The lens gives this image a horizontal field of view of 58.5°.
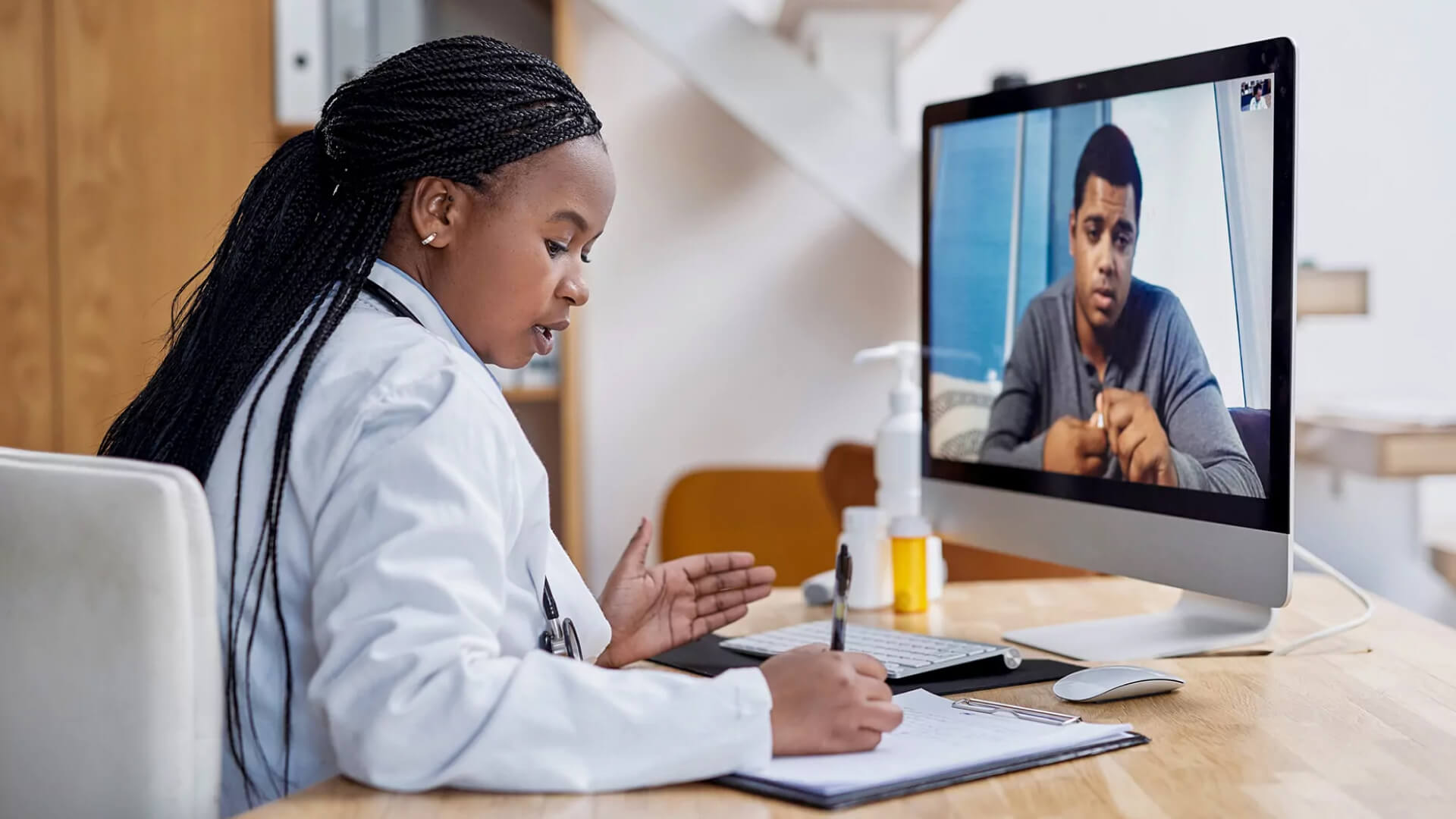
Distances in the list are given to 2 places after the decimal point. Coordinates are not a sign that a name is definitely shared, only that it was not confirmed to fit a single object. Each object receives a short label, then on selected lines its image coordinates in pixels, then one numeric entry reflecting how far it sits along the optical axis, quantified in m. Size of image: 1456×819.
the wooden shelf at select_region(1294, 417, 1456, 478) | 1.92
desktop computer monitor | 1.12
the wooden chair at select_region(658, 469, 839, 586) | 2.45
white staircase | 2.43
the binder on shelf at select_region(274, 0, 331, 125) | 2.44
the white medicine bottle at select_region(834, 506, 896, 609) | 1.51
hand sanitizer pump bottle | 1.59
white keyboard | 1.15
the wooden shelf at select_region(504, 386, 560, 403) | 2.53
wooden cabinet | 2.50
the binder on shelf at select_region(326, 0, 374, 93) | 2.41
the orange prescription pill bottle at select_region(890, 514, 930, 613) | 1.47
